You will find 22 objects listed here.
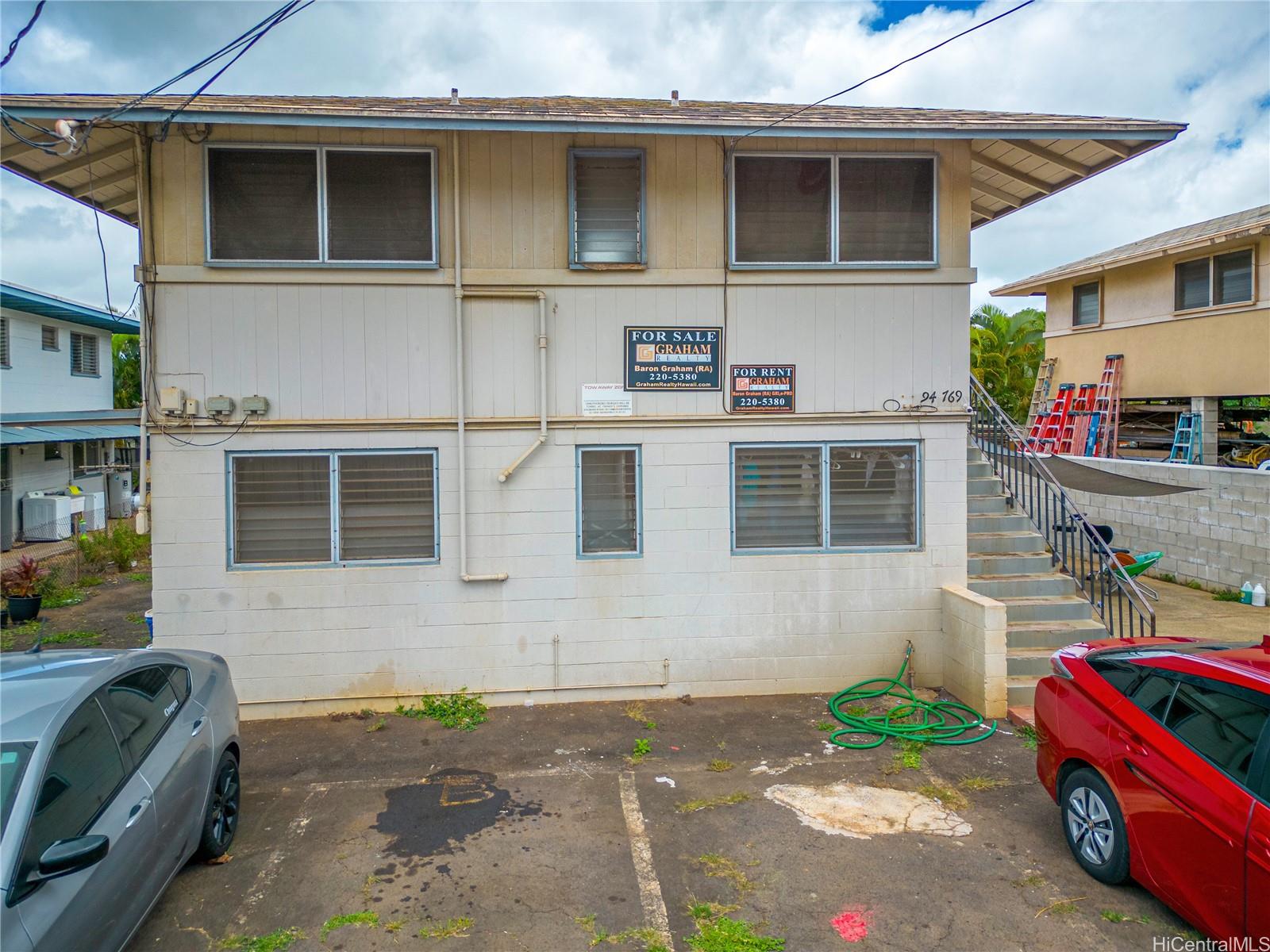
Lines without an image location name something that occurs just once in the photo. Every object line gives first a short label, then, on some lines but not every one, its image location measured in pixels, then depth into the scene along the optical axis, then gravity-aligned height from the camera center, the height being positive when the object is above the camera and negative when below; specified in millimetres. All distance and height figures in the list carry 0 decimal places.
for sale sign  7520 +1014
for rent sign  7598 +714
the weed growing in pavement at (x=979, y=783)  5719 -2392
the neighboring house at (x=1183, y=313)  13727 +2949
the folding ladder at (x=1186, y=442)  14477 +347
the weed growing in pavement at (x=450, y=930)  4055 -2455
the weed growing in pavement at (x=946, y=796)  5466 -2406
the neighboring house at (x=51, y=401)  17438 +1658
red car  3471 -1577
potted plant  11172 -1857
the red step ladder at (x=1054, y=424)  17578 +859
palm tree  24875 +3350
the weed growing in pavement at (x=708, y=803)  5449 -2418
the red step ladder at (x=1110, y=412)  16422 +1042
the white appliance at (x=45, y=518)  17739 -1218
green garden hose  6562 -2298
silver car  3027 -1503
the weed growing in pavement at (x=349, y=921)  4125 -2446
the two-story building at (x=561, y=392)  7148 +687
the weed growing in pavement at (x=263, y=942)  3941 -2445
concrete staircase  7293 -1274
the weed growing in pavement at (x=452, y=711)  7094 -2311
